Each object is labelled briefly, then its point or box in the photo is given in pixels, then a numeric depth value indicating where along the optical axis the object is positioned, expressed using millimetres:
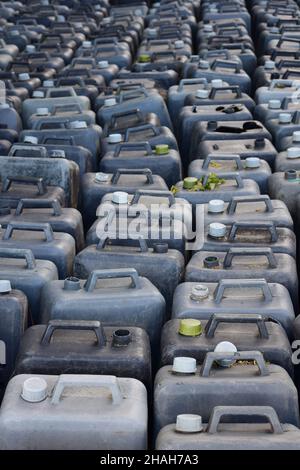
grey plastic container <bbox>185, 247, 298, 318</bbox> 4664
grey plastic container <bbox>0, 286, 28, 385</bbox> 4363
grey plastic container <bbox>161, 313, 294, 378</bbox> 3965
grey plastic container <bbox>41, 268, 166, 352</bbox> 4344
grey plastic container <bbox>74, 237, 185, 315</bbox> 4836
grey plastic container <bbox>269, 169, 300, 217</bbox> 5918
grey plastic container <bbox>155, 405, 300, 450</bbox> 3287
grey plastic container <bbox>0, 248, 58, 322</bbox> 4641
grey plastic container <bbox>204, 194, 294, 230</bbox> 5312
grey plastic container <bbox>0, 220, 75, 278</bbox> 5000
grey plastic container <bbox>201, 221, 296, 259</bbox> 4992
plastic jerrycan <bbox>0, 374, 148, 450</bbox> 3434
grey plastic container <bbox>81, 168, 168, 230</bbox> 5965
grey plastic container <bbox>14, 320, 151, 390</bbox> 3895
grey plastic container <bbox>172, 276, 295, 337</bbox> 4270
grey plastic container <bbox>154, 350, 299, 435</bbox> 3641
